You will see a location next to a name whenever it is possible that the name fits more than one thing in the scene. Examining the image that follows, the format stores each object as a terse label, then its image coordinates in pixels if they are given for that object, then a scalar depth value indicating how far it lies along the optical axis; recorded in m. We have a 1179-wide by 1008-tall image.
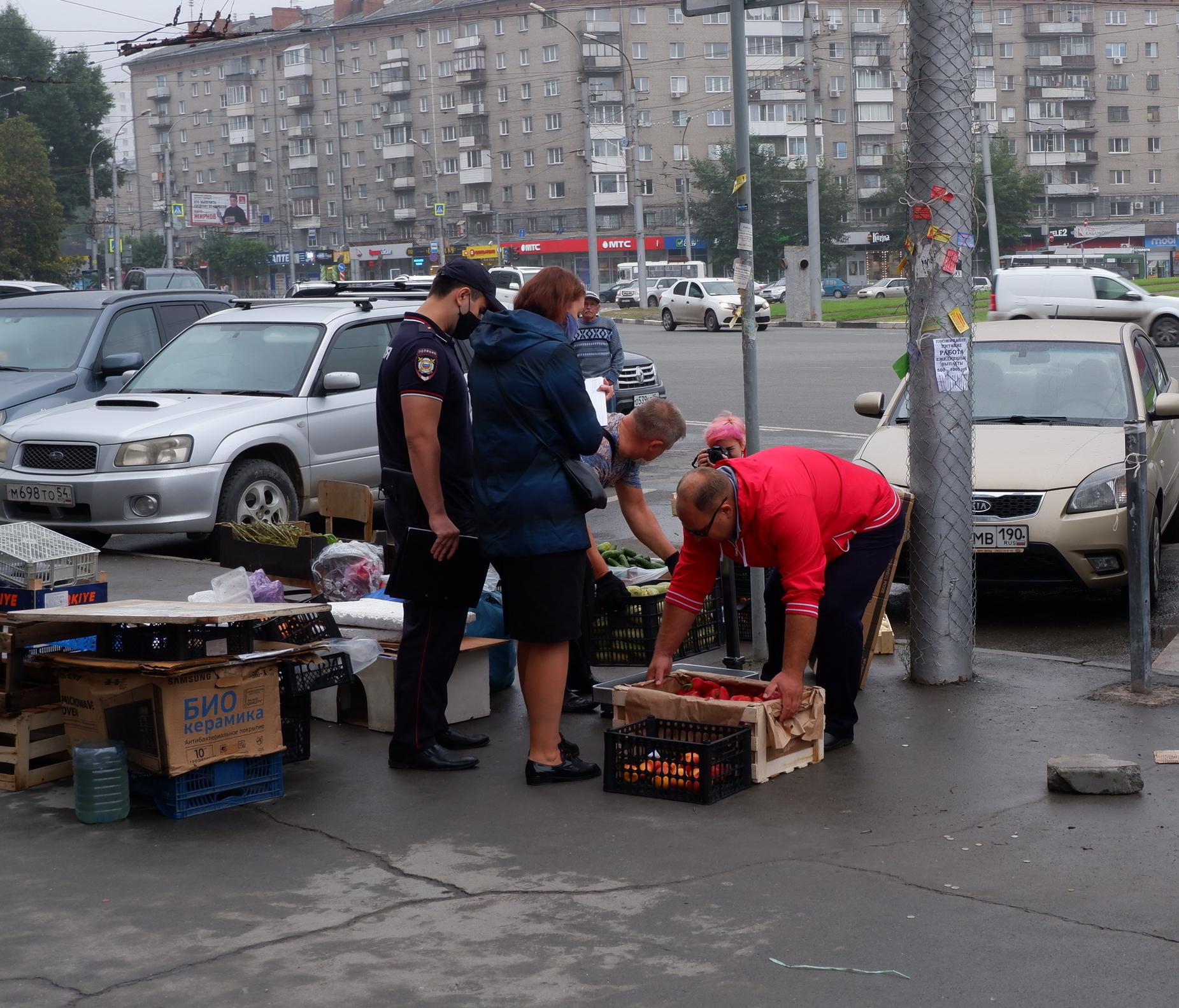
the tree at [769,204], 86.12
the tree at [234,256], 101.12
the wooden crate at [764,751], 5.49
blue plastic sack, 7.05
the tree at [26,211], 47.75
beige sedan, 8.09
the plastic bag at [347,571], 7.75
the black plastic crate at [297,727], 5.89
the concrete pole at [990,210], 49.72
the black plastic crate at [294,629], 5.91
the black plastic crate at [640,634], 7.31
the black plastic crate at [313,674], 5.77
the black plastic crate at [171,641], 5.31
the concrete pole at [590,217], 56.03
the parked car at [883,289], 76.49
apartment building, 98.56
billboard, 93.25
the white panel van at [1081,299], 33.06
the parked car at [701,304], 45.31
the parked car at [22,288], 23.52
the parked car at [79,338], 12.72
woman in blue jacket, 5.42
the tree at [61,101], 79.62
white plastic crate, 6.09
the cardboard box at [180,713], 5.27
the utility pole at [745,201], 6.94
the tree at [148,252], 109.31
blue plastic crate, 5.32
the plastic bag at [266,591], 7.47
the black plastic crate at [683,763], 5.33
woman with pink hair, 7.03
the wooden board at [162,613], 5.21
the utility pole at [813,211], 48.16
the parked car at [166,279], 25.27
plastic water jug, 5.18
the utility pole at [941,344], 6.88
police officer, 5.79
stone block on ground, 5.26
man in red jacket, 5.33
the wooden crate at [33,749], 5.67
